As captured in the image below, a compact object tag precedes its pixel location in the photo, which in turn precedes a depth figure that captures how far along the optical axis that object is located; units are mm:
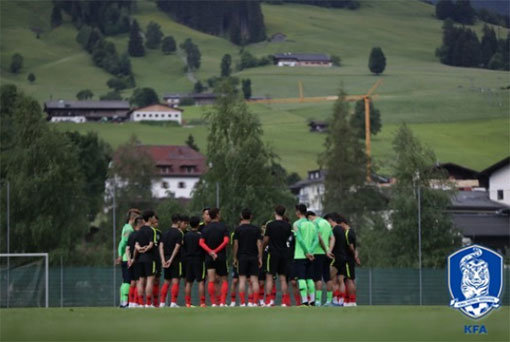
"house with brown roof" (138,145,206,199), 151375
